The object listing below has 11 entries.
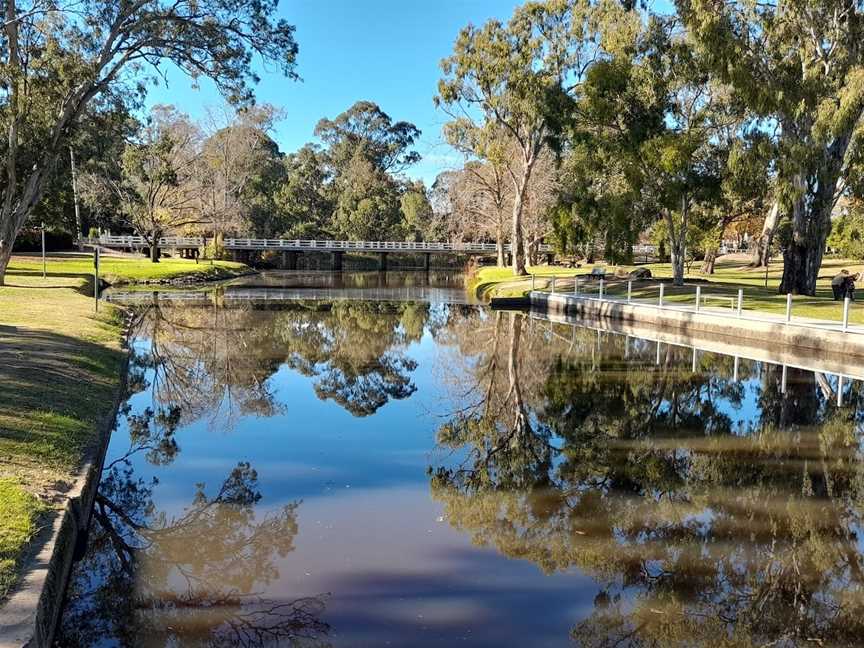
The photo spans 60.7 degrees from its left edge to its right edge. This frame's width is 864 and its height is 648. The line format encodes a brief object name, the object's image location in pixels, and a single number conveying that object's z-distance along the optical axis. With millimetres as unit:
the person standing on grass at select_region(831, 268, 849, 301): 25516
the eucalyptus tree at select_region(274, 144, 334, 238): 86250
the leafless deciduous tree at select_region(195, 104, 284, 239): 60250
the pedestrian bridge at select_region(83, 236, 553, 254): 69625
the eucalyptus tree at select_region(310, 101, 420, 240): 86125
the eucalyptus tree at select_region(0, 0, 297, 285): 23938
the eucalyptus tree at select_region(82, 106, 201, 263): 49375
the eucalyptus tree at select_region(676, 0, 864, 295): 24281
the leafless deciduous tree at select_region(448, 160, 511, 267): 52222
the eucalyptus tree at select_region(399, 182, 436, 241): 88562
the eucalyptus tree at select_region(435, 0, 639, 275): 35969
